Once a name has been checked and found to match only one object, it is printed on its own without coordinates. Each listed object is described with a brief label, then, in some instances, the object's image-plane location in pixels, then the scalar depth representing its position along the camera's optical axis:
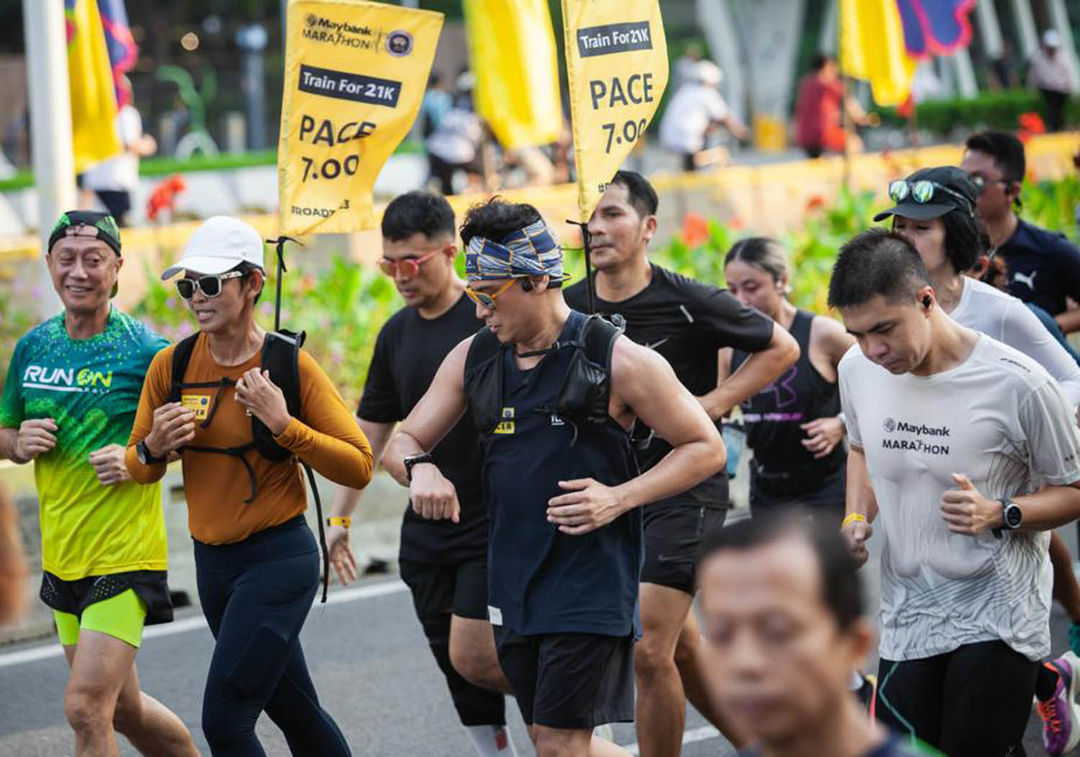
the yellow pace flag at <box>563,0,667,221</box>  10.79
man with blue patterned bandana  8.71
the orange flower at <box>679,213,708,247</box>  24.40
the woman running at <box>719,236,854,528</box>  12.89
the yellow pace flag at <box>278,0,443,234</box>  11.45
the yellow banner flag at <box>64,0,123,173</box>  20.07
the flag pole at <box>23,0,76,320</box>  17.77
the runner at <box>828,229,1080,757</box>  8.35
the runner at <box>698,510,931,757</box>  4.70
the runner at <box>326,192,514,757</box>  10.88
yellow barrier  31.08
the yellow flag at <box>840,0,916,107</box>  28.85
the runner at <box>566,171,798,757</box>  10.89
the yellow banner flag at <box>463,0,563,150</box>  23.85
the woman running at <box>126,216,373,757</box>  9.44
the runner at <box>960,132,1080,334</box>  13.31
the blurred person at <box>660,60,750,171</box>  44.31
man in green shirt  10.17
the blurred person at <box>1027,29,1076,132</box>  53.64
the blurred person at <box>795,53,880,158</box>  44.75
